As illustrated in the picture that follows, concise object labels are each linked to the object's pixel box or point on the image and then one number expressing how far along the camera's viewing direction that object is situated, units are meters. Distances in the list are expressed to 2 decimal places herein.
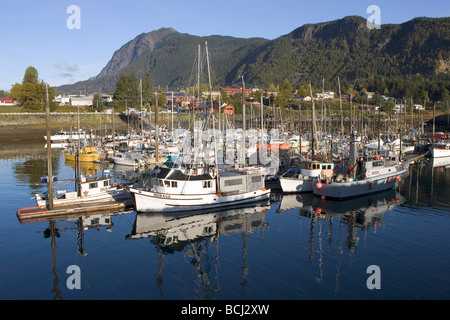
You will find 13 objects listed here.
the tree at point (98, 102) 118.71
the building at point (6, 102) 117.06
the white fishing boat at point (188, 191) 30.67
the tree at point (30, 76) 122.06
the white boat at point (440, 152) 64.21
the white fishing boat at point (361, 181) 36.25
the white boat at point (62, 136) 83.69
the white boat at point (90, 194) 30.82
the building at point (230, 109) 120.64
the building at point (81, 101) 128.65
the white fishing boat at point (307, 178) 38.25
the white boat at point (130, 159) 55.78
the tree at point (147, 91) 123.25
